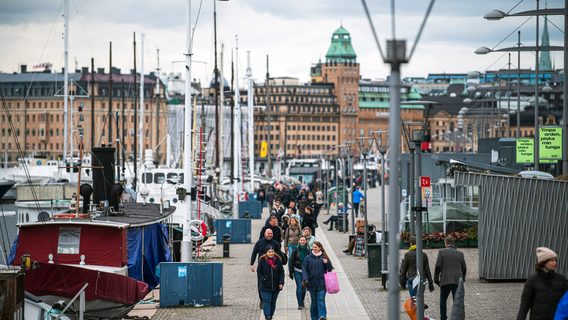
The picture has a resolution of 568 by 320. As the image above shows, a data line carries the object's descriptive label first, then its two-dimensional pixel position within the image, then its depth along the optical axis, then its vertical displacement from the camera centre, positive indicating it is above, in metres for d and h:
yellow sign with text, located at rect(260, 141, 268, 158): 136.46 -2.06
